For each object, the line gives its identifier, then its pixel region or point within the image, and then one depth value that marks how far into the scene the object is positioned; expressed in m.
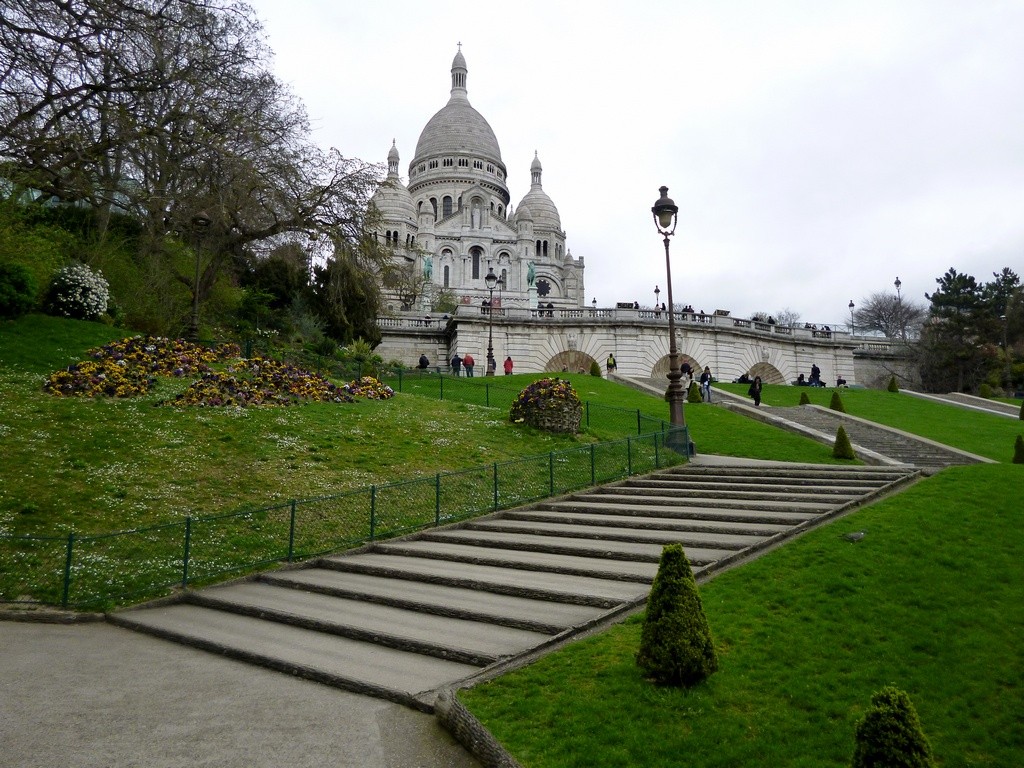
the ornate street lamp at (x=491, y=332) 35.63
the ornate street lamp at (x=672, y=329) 17.03
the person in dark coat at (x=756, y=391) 27.03
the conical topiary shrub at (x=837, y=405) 26.80
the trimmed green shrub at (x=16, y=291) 18.38
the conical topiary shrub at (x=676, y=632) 5.67
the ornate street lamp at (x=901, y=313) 63.58
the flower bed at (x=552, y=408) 19.05
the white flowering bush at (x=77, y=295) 20.44
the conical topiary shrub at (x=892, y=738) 3.77
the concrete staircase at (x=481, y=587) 6.93
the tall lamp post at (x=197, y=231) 18.14
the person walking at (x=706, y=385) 29.47
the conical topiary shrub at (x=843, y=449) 17.61
